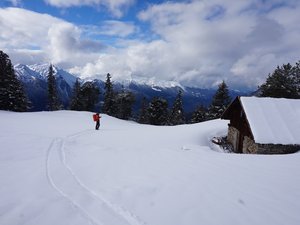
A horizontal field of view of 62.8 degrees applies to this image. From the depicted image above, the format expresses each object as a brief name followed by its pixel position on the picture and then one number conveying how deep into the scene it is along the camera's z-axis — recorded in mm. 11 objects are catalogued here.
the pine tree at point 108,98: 65312
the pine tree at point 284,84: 52469
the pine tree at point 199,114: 62812
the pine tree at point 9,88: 46812
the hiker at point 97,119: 26438
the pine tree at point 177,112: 65312
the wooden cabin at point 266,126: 17031
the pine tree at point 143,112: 68725
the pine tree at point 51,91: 61594
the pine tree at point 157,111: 61719
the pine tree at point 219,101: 56719
